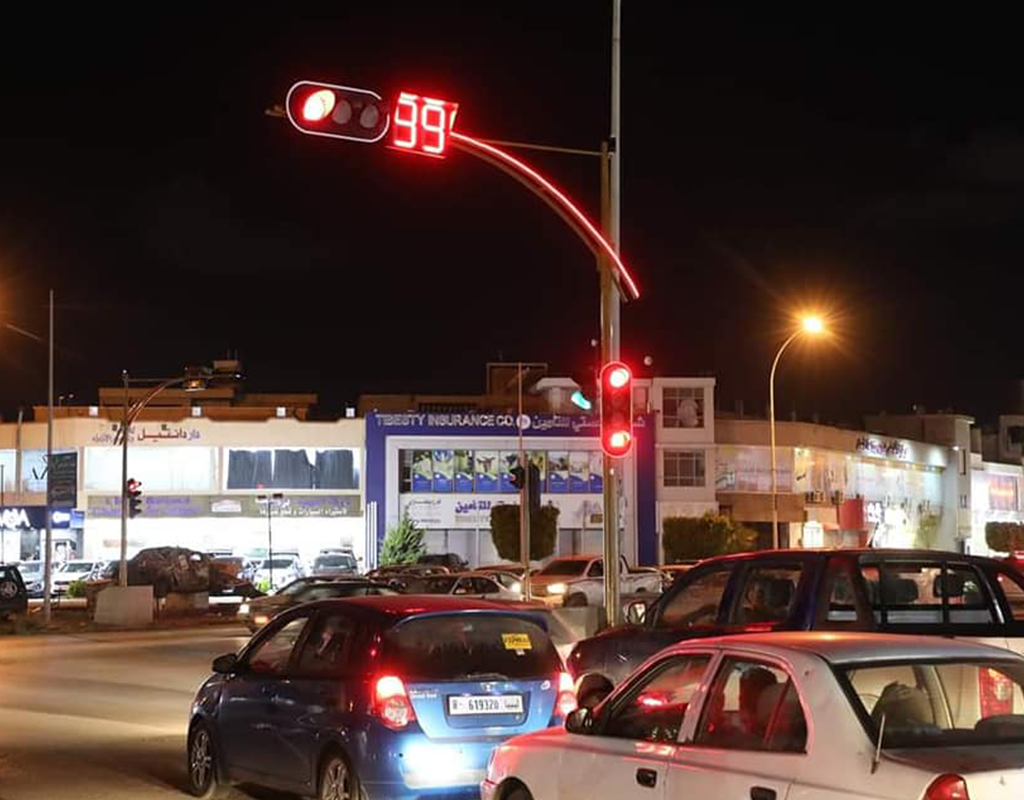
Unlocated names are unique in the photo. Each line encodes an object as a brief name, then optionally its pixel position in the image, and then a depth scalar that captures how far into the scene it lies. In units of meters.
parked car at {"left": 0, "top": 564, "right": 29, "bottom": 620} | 39.78
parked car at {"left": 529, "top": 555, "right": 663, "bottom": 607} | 37.12
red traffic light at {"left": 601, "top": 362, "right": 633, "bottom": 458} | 16.59
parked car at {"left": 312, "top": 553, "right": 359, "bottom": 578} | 58.56
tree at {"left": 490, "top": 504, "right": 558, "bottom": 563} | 66.19
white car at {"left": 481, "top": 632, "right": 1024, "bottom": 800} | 5.53
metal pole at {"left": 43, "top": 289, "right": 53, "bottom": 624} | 37.22
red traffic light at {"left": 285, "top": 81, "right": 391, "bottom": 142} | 13.73
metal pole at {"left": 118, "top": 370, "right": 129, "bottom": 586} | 38.75
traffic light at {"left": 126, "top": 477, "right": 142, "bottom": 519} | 42.58
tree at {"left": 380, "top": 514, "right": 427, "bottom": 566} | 60.14
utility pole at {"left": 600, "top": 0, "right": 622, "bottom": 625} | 17.05
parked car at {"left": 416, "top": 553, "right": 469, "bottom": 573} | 54.57
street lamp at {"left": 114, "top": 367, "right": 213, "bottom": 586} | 37.41
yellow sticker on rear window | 10.06
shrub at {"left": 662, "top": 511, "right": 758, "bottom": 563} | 67.91
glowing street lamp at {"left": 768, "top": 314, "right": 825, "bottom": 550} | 40.03
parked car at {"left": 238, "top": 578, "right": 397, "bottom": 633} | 29.25
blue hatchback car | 9.39
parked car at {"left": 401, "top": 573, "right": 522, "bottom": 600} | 32.44
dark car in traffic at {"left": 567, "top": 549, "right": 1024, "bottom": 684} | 9.96
